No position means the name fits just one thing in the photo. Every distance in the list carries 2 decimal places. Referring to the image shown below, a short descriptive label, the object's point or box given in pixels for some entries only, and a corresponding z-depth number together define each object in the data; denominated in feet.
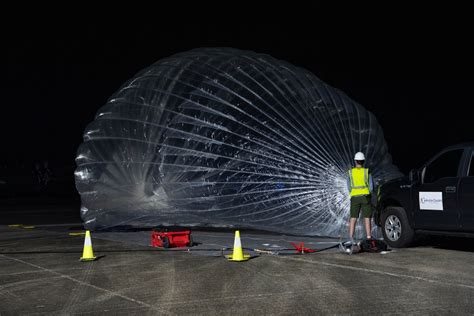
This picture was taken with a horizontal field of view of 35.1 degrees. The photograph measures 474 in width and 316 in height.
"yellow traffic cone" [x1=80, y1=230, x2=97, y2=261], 41.91
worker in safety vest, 47.78
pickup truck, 42.78
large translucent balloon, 53.47
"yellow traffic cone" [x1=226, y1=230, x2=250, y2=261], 40.70
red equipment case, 47.52
